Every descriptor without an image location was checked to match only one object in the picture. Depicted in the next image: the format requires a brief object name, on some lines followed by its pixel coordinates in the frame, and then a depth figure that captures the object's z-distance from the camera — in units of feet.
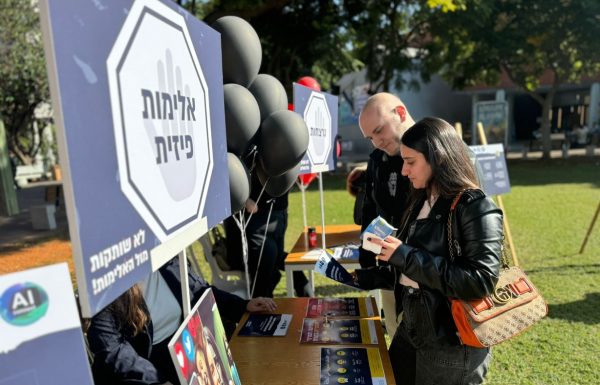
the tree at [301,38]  43.73
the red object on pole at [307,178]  14.46
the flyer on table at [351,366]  5.28
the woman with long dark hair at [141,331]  5.39
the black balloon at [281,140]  8.07
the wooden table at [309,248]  10.07
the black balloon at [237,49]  7.77
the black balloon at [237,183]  6.93
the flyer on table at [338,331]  6.35
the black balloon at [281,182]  9.42
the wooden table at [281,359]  5.46
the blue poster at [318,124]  9.55
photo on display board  3.35
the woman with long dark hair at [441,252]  4.90
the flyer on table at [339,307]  7.35
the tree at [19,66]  52.16
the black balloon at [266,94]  8.71
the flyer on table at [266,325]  6.73
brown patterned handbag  4.96
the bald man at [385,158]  8.17
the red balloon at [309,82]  15.07
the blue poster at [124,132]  2.38
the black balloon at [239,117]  7.23
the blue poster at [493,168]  15.25
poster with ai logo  2.36
